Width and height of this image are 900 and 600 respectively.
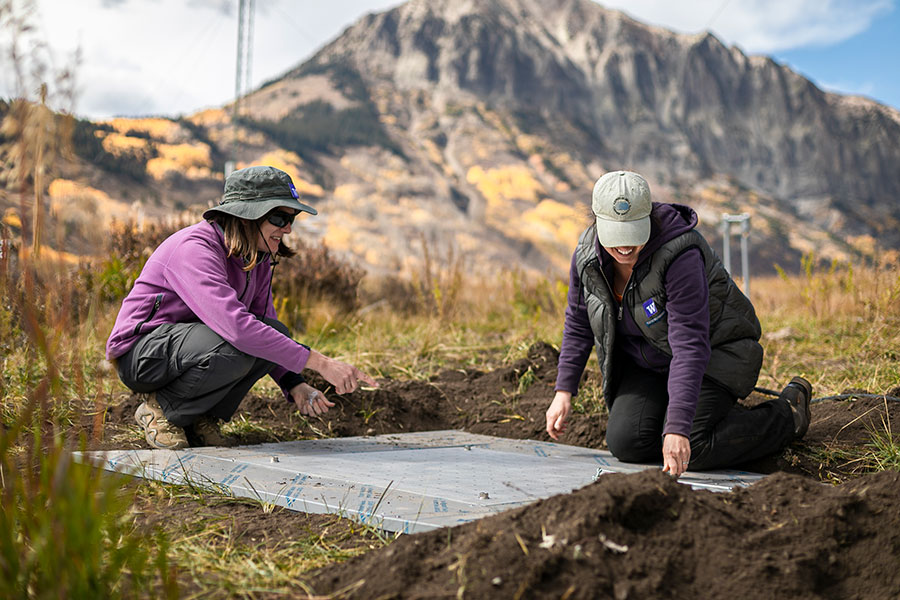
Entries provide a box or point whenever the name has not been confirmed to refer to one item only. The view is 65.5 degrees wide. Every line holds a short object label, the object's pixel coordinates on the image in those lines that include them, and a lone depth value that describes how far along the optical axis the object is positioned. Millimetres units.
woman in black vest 2469
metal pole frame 8258
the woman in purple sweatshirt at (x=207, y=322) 2588
